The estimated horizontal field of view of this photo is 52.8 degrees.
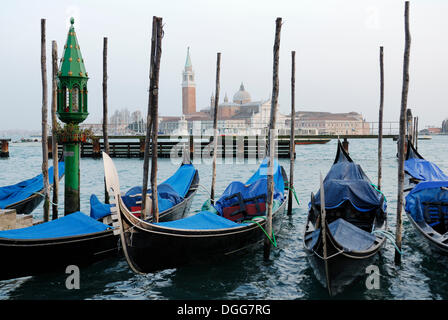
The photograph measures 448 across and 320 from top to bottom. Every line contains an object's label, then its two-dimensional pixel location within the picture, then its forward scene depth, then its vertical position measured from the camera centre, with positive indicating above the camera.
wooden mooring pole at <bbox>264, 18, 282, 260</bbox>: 5.92 +0.07
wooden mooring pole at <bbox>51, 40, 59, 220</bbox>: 7.34 +0.14
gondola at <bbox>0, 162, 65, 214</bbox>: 7.59 -1.14
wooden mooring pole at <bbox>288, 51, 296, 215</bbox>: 9.19 +0.40
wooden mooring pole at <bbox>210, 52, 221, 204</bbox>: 9.65 +0.72
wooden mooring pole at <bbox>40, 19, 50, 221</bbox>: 7.27 +0.16
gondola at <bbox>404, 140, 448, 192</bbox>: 9.34 -0.81
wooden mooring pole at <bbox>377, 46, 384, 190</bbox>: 10.31 +0.32
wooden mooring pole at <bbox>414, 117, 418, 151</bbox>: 21.10 +0.36
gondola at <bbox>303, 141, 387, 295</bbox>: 4.71 -1.23
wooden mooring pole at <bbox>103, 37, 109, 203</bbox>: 8.97 +0.64
